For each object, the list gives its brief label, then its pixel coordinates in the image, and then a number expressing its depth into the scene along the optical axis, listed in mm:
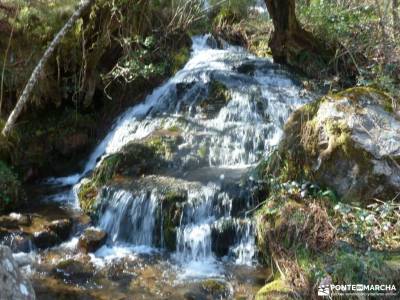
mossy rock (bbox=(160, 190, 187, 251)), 6105
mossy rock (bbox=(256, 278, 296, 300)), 4336
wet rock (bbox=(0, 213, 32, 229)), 6461
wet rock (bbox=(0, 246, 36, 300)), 3031
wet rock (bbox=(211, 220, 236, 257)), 5895
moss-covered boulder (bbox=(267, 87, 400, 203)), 5297
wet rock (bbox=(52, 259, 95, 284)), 5398
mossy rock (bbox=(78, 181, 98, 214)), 6934
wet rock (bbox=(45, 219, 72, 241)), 6332
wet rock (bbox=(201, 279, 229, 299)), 4977
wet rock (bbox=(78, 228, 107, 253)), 6051
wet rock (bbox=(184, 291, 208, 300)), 4914
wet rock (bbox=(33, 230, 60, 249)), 6133
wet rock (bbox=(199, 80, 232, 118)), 9147
